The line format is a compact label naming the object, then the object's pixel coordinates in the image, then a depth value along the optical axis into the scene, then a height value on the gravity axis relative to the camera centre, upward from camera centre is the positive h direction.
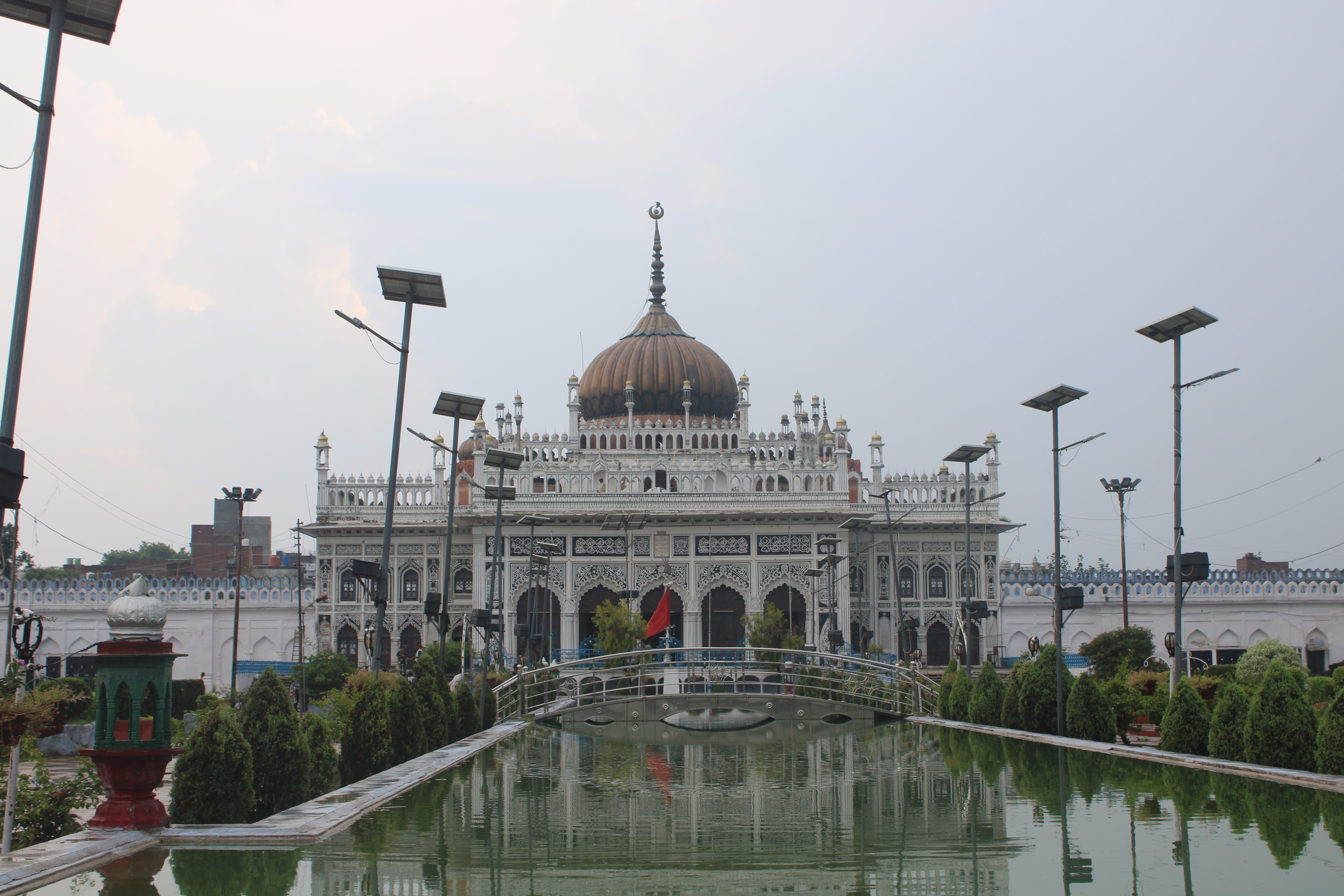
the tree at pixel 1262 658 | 30.97 -0.87
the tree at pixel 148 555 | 89.69 +3.36
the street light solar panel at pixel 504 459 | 28.12 +3.38
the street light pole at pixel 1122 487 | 40.34 +4.31
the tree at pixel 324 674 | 39.03 -2.20
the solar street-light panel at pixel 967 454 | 30.89 +4.08
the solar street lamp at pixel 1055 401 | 22.92 +4.11
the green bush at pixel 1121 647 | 39.56 -0.86
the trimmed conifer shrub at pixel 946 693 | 24.61 -1.51
